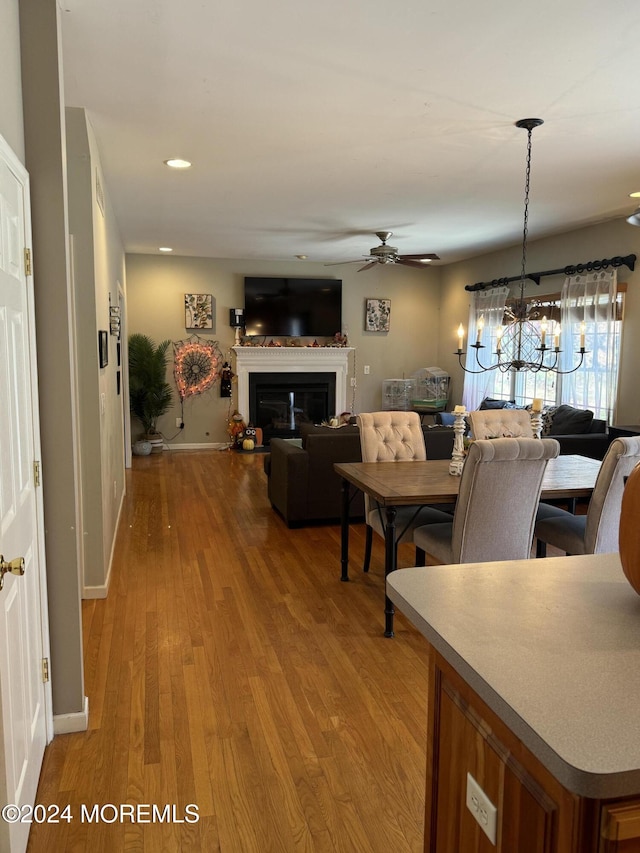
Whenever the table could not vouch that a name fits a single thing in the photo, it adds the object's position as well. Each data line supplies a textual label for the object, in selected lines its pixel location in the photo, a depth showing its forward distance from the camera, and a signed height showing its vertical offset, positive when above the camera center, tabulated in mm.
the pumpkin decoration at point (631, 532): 1253 -339
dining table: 3211 -673
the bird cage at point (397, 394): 9617 -557
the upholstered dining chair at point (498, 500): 2971 -679
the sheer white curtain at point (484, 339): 7930 +238
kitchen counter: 866 -505
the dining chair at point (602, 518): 2949 -775
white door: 1723 -526
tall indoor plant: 8406 -351
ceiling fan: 6334 +984
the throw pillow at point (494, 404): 7464 -541
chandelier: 7133 +197
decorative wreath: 8906 -143
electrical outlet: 1071 -766
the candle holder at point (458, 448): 3730 -532
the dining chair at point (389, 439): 4109 -530
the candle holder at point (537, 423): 4059 -412
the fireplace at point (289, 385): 9102 -426
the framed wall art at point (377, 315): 9586 +610
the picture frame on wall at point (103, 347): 3871 +42
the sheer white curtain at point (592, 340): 6090 +178
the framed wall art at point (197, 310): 8867 +611
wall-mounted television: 9031 +691
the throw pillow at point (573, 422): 5941 -599
